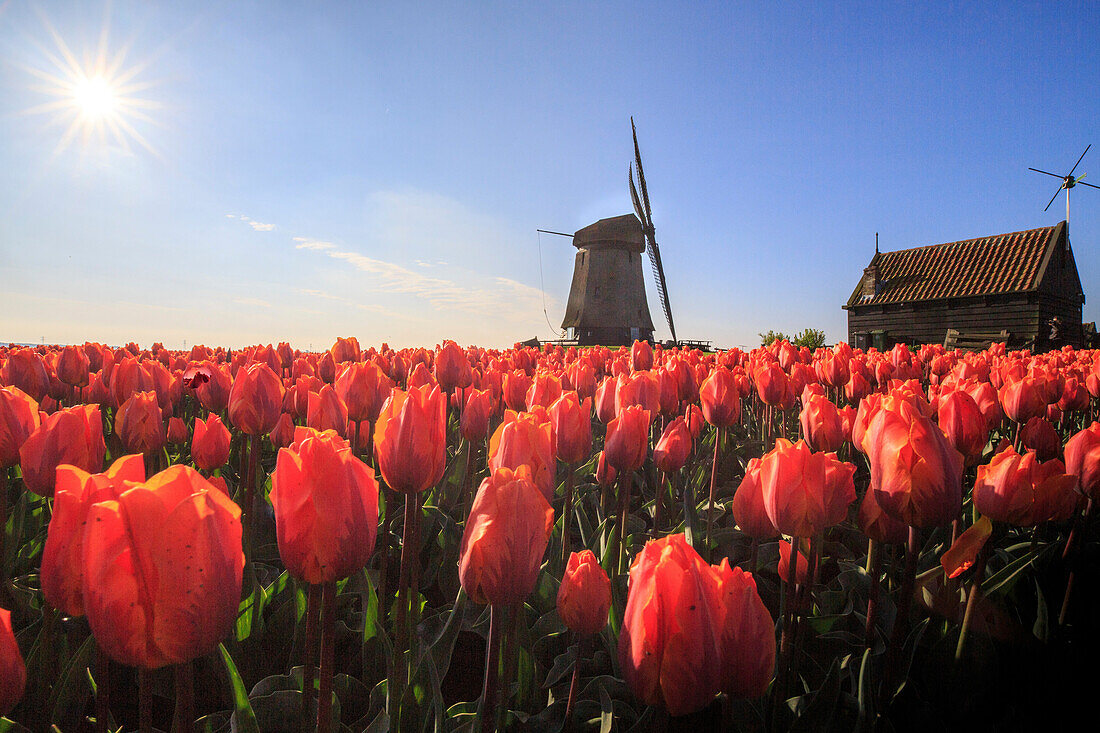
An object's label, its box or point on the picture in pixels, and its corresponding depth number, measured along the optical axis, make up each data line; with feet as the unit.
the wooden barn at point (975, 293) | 88.69
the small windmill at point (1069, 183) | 123.44
